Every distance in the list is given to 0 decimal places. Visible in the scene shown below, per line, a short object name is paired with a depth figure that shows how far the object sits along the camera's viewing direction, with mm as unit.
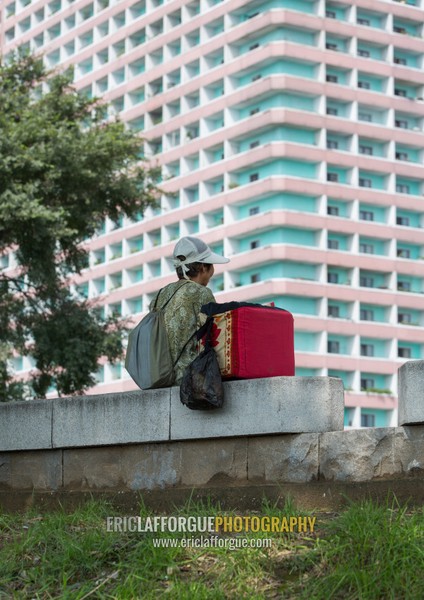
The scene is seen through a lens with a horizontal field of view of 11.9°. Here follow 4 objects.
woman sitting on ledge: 15219
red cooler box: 13883
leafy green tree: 50504
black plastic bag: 13741
